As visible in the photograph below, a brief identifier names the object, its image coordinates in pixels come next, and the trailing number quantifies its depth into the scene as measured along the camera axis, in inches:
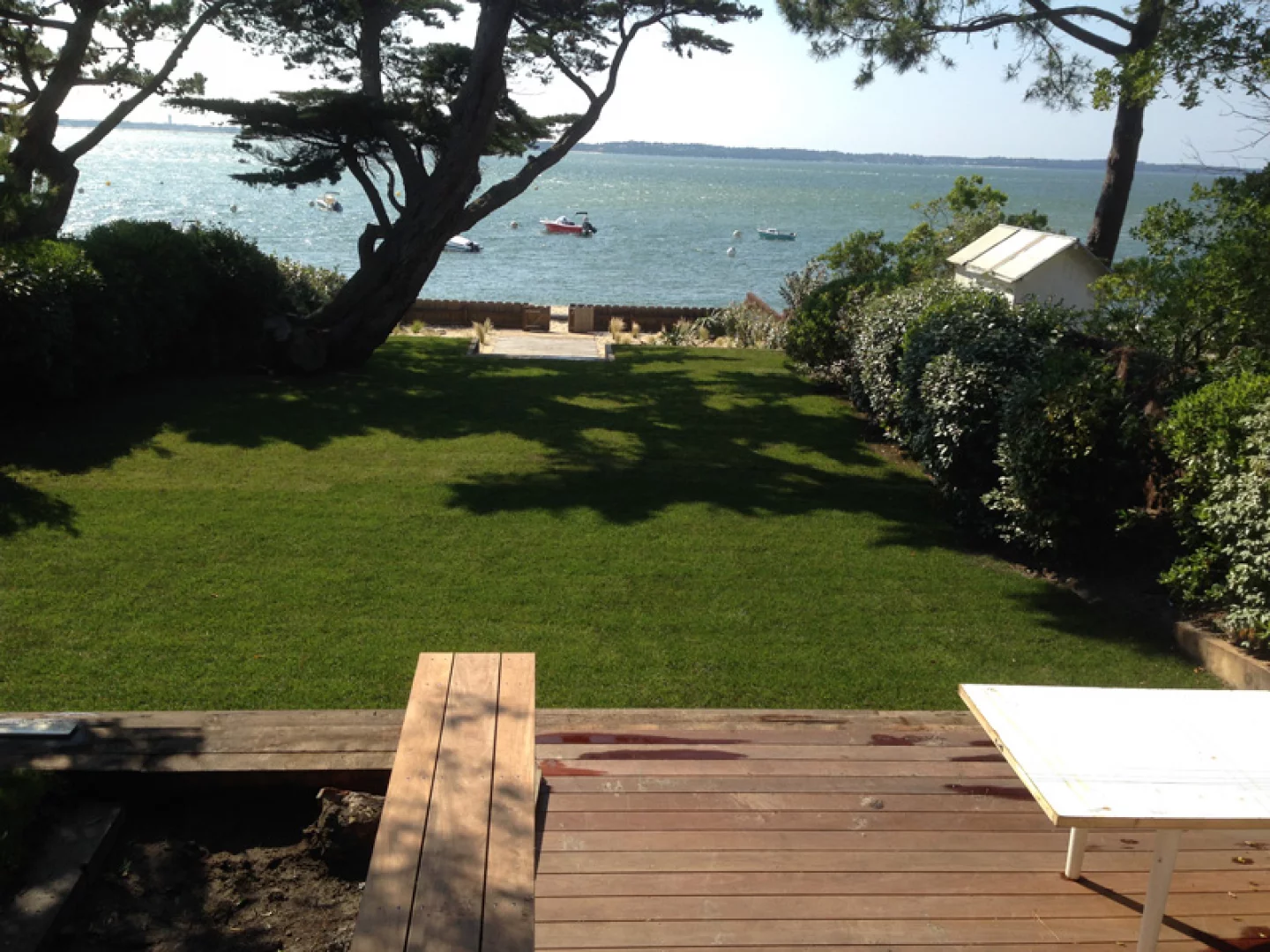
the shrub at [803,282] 722.7
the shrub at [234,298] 517.7
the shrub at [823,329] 529.0
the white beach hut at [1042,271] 446.9
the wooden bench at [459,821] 98.9
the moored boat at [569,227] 3083.2
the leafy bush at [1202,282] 279.7
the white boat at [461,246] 2495.1
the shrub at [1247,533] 222.5
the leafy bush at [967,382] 321.4
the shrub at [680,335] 820.0
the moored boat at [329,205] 3759.8
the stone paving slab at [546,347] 682.8
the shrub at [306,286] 592.1
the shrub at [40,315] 371.9
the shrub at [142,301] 421.4
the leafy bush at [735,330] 797.9
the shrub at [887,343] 415.2
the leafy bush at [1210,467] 235.5
